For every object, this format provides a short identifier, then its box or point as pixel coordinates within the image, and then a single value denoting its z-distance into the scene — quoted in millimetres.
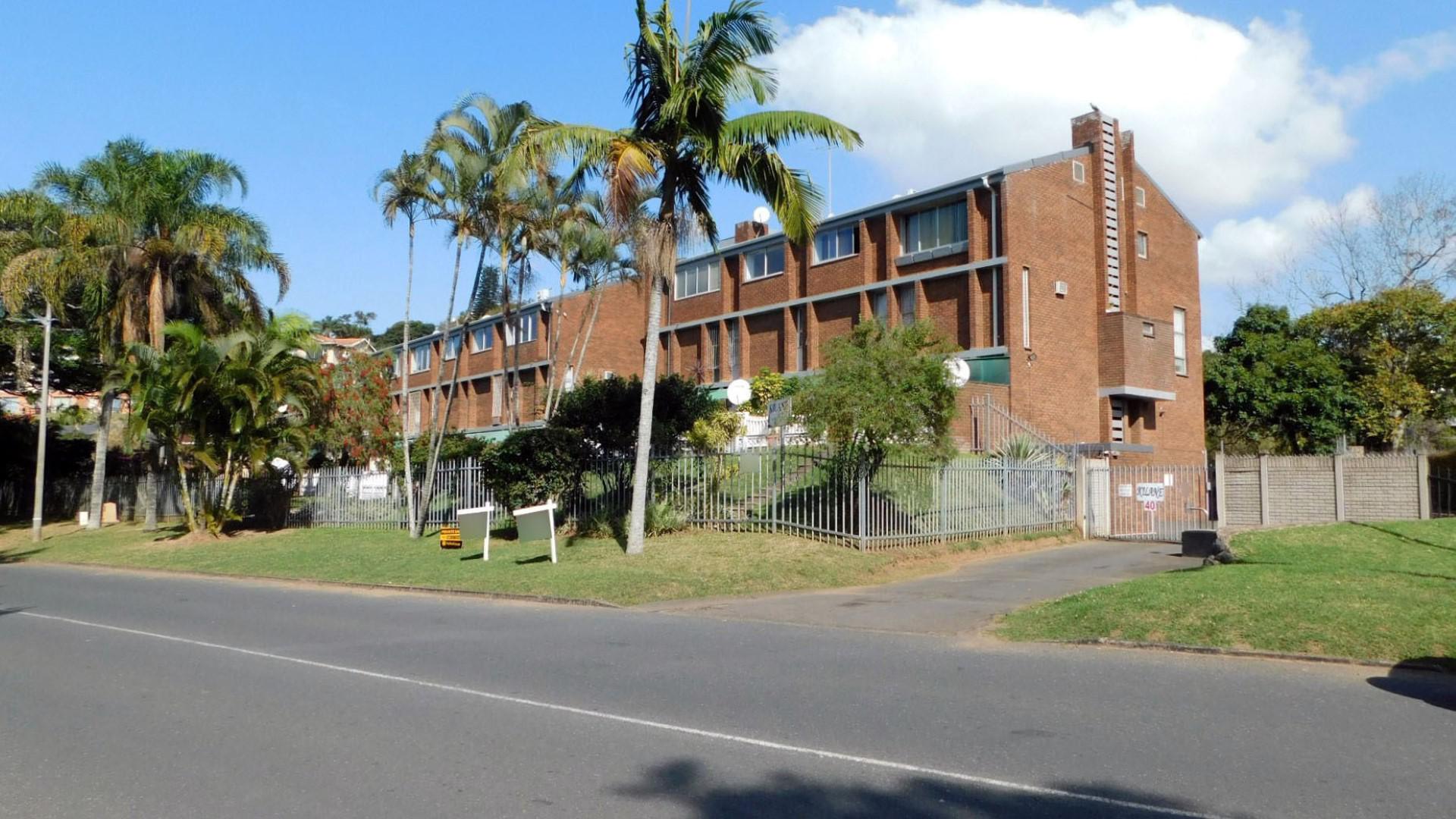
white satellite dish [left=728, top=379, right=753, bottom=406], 33594
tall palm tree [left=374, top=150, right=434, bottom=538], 25078
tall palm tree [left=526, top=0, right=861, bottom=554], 17375
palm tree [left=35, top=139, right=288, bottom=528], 31984
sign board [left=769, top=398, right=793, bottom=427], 24125
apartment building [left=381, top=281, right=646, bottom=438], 49156
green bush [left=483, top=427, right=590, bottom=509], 22688
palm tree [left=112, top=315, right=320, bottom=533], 28453
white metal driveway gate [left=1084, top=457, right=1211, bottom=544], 25234
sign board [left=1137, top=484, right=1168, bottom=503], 24141
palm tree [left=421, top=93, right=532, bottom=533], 24969
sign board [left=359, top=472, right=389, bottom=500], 30859
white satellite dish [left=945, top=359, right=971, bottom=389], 20819
